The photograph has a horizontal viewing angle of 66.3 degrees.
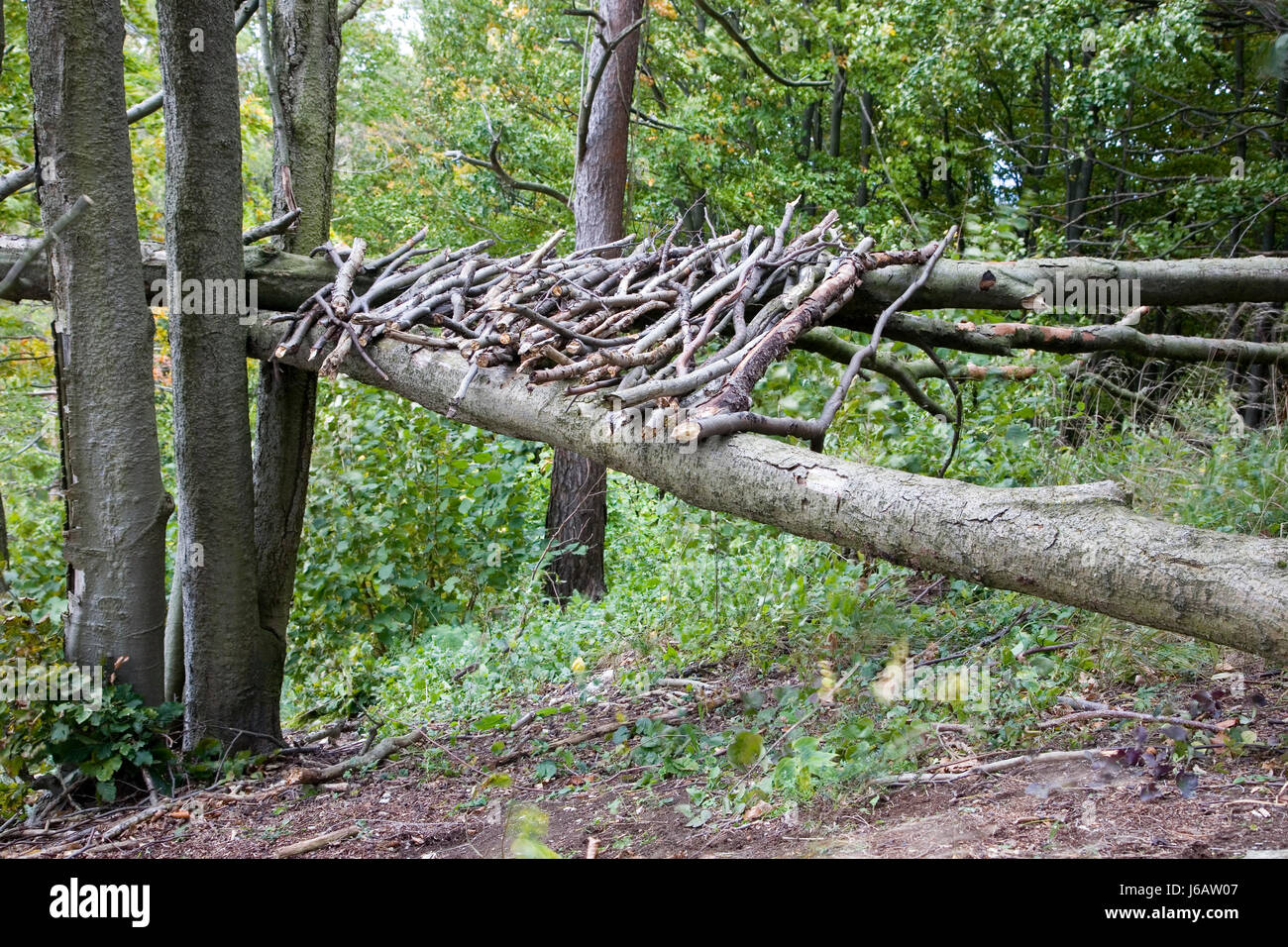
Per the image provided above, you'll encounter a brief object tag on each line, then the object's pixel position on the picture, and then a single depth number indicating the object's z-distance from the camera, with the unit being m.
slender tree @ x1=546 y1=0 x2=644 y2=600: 8.42
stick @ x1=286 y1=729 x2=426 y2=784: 4.55
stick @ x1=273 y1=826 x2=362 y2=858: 3.62
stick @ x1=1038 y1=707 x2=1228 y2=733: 3.32
